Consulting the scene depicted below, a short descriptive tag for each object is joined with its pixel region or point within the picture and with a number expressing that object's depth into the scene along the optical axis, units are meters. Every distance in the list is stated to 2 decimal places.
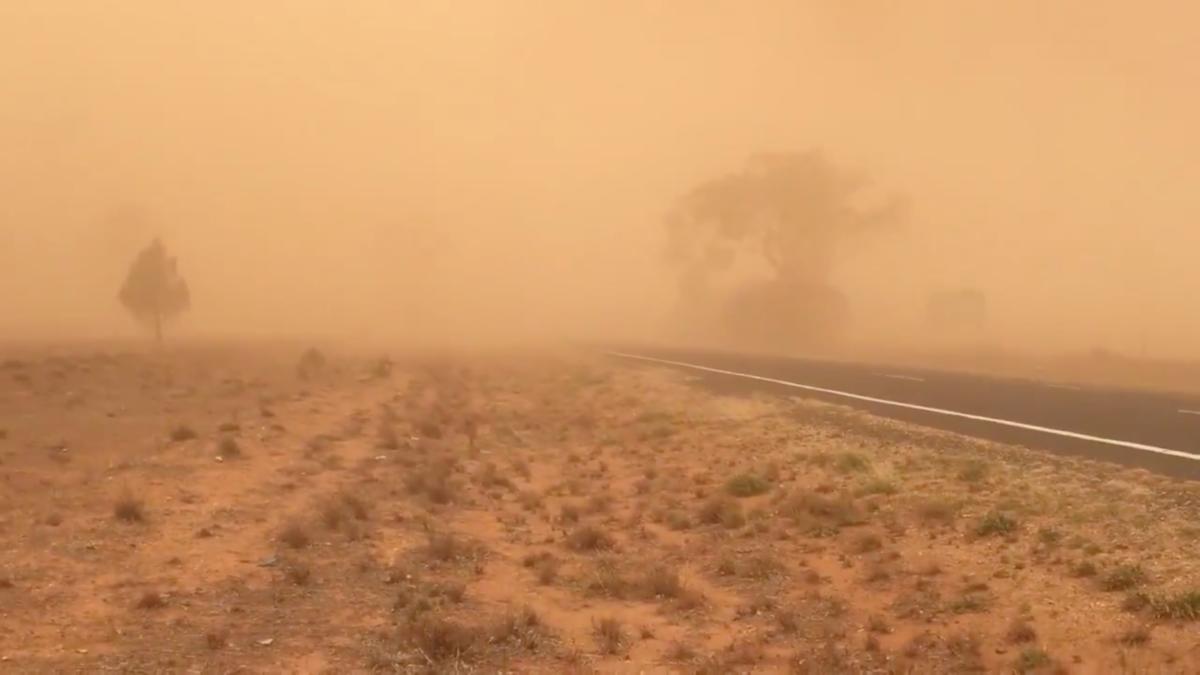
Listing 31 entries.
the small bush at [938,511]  12.13
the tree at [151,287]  65.06
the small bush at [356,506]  14.43
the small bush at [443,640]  9.12
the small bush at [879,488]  13.77
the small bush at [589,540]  13.12
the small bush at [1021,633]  8.50
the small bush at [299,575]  11.52
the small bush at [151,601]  10.29
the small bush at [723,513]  13.62
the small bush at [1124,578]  9.11
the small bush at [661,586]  11.02
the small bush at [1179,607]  8.16
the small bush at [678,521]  14.04
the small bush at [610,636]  9.42
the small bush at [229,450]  17.75
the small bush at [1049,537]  10.62
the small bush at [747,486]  15.23
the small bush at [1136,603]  8.59
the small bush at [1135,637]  7.96
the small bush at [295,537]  12.96
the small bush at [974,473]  13.51
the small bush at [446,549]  12.66
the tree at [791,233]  67.75
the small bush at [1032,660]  7.95
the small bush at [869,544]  11.74
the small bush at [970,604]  9.41
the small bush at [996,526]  11.31
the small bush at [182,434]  18.77
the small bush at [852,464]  15.26
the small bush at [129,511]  13.37
